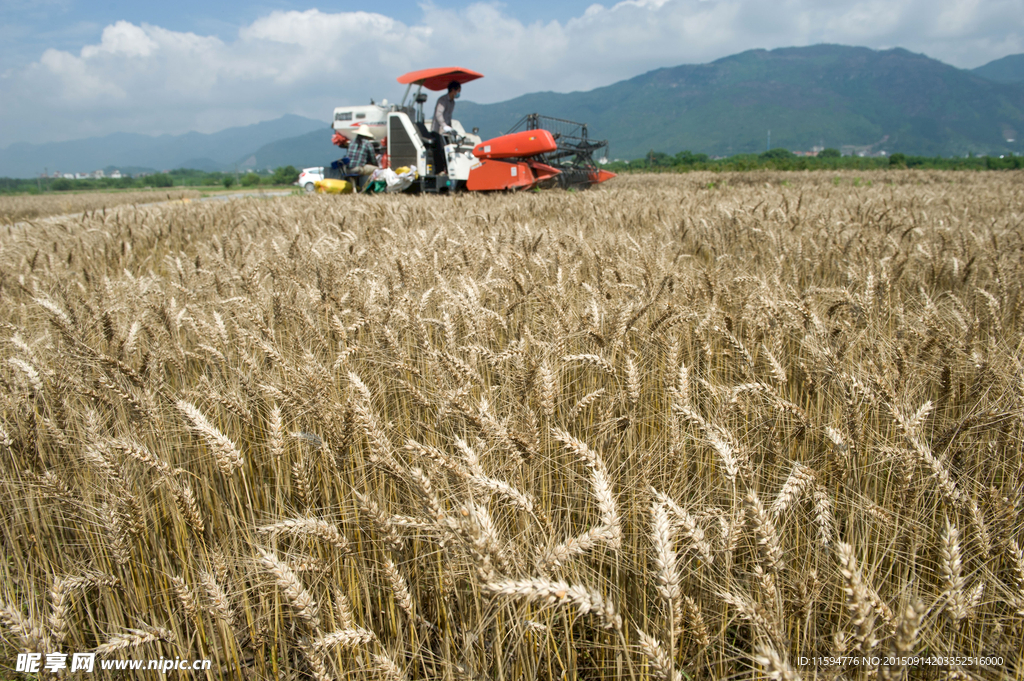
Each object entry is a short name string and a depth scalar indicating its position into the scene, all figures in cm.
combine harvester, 1077
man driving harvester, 1295
